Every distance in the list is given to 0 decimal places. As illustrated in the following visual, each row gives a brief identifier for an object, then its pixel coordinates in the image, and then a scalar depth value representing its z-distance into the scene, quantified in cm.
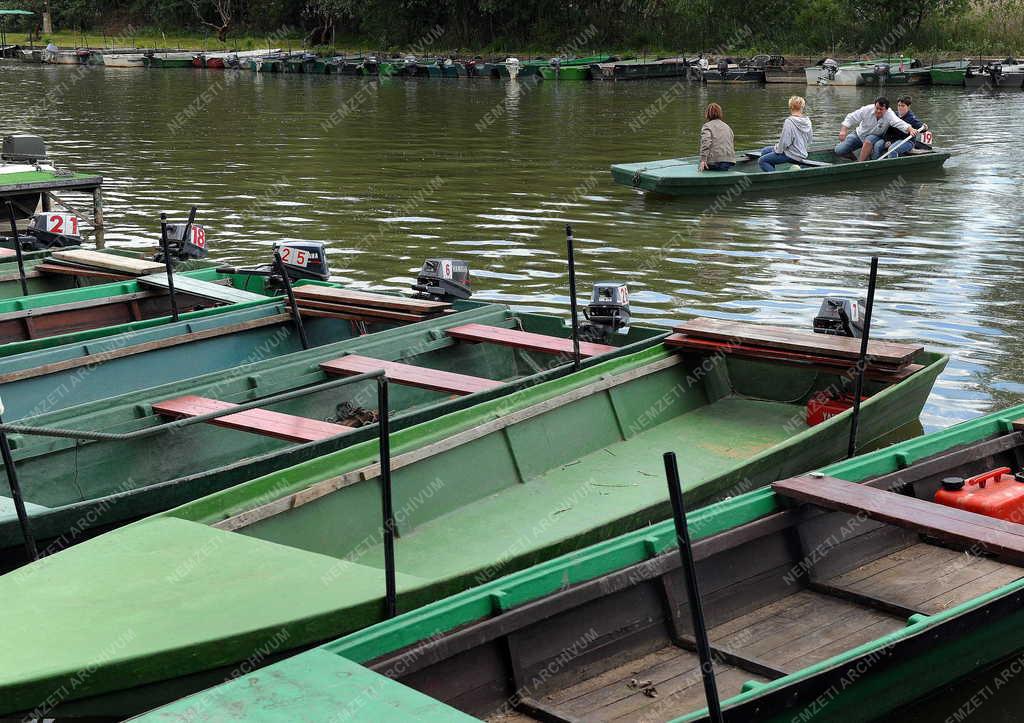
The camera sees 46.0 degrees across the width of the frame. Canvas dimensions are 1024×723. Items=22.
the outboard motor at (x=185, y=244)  1203
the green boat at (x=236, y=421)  646
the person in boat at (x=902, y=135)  1995
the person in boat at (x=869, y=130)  1988
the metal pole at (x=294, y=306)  902
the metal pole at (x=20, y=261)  1054
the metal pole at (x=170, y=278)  922
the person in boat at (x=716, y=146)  1844
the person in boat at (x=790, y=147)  1900
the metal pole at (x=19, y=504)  486
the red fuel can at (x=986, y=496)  645
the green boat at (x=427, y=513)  471
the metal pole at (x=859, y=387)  676
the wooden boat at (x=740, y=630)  444
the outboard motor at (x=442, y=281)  1028
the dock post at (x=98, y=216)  1503
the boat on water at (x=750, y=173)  1839
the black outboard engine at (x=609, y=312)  927
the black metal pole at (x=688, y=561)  349
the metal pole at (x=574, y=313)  745
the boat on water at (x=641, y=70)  4466
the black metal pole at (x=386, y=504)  461
